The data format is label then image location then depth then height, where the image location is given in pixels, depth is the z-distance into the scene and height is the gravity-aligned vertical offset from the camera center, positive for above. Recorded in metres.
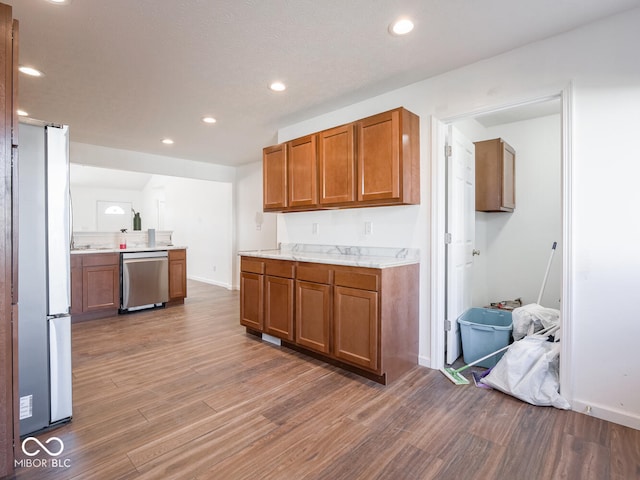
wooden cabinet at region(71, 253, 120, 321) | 4.20 -0.62
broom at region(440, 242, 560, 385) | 2.52 -1.08
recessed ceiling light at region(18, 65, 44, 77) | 2.54 +1.32
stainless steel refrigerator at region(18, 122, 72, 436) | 1.80 -0.22
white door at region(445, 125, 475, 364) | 2.82 +0.07
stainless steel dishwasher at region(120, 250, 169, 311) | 4.60 -0.61
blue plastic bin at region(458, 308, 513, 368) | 2.77 -0.88
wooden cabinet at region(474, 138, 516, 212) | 3.42 +0.65
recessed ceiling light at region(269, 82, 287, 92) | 2.83 +1.32
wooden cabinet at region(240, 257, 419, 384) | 2.45 -0.63
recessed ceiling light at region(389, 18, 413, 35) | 1.96 +1.29
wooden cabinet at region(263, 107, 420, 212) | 2.62 +0.64
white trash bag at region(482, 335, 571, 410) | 2.17 -0.94
